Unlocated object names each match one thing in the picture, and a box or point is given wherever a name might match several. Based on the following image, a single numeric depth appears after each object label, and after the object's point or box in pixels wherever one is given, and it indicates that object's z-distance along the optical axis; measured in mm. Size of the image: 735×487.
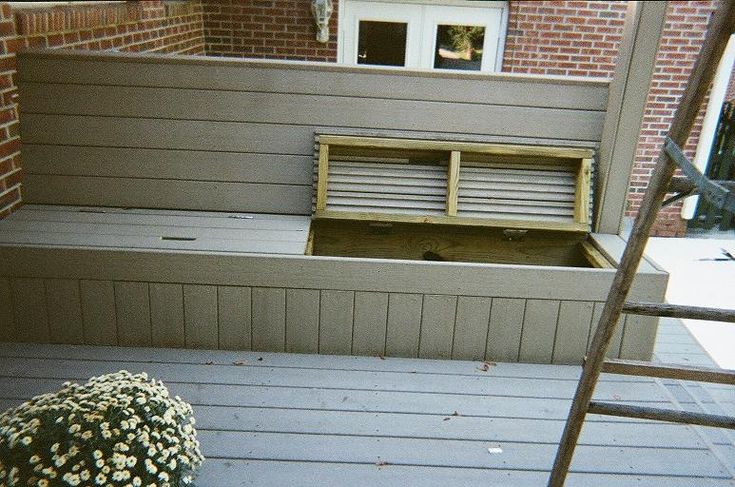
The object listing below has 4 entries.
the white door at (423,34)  5711
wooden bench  2764
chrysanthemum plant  1578
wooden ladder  1447
